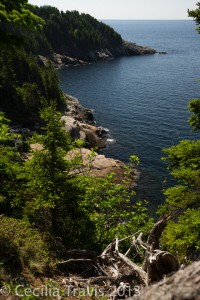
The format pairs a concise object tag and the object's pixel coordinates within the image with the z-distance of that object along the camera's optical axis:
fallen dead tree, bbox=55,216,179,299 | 8.93
